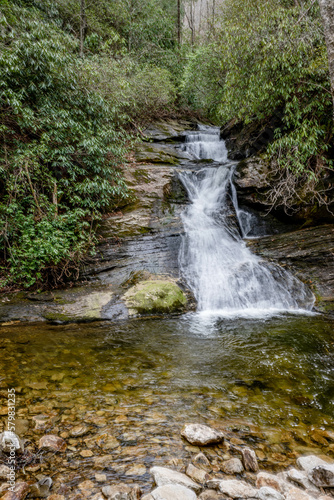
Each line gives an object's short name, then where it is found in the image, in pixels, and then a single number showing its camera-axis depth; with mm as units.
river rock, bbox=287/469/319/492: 1914
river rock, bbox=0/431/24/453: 2014
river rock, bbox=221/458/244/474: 2006
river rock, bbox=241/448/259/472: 2057
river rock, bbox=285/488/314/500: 1763
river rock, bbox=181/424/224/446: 2283
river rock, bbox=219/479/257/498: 1753
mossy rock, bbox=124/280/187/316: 6254
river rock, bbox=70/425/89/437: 2391
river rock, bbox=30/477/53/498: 1734
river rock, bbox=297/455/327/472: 2121
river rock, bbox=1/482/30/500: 1655
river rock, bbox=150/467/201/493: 1816
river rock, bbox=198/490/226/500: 1733
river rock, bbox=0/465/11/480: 1784
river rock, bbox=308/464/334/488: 1903
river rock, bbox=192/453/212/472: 2025
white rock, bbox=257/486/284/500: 1729
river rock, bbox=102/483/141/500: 1697
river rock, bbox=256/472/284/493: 1882
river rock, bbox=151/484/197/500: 1650
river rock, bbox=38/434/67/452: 2172
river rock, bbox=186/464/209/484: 1907
